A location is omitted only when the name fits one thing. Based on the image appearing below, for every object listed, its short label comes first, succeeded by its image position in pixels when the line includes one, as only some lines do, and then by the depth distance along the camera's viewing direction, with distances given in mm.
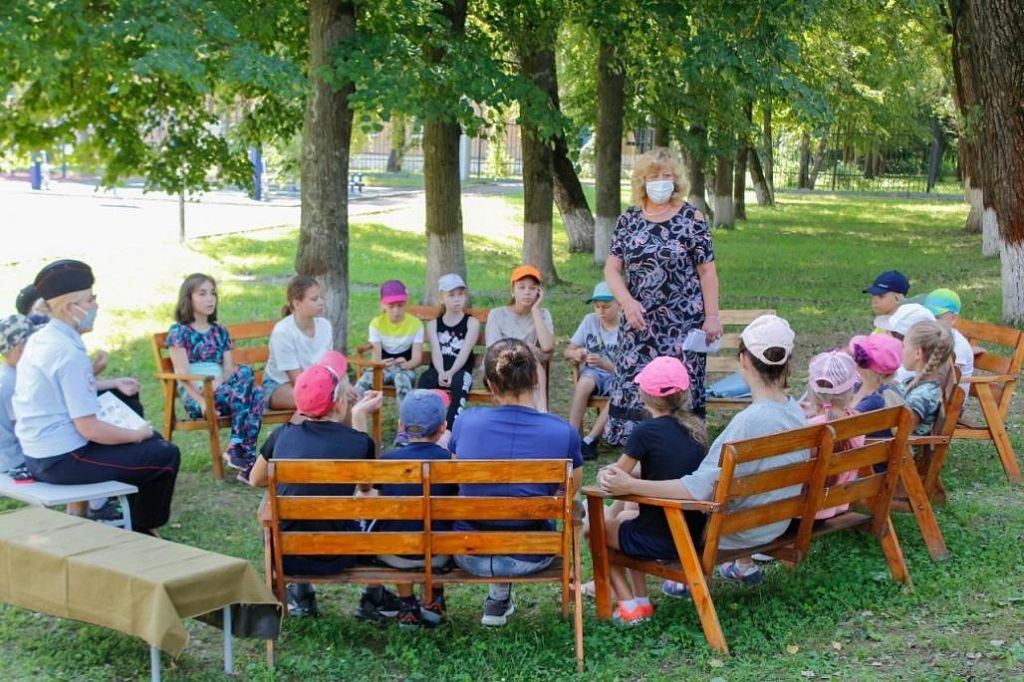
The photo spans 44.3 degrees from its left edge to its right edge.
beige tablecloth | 4336
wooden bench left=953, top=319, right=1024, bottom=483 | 7332
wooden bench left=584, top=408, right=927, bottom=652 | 4840
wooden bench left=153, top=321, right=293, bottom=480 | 7645
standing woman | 7215
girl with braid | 6371
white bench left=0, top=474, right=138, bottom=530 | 5691
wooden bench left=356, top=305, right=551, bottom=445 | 8478
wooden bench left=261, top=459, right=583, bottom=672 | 4727
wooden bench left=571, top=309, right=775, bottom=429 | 8297
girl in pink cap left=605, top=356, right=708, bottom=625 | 5098
